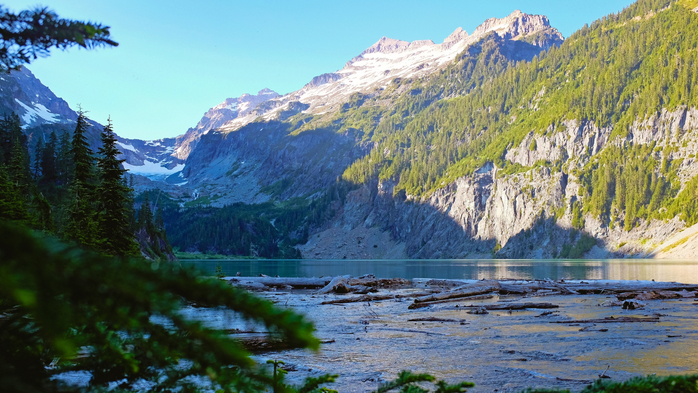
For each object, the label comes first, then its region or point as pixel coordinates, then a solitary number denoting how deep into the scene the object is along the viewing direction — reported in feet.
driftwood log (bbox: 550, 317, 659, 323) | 64.49
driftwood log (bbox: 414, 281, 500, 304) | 95.86
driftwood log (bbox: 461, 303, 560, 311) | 81.71
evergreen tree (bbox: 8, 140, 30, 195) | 179.22
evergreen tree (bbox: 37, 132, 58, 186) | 265.42
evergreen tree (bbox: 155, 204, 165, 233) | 379.45
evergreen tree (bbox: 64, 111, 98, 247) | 89.51
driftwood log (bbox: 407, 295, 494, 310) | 88.60
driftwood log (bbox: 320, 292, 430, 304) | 98.51
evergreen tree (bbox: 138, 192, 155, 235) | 290.15
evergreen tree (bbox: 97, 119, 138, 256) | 86.69
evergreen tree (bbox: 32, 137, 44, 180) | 282.64
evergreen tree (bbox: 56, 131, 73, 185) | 247.21
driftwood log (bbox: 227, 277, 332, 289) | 138.82
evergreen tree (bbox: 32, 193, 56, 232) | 123.75
